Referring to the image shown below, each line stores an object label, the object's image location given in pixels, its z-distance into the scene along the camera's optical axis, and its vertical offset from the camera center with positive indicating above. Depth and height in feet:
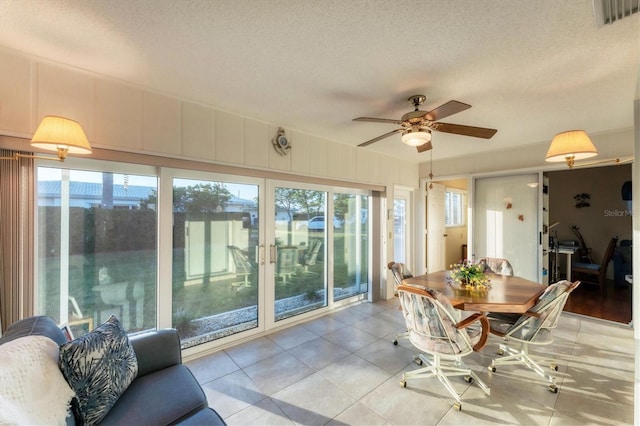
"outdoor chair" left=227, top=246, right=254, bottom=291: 10.41 -2.08
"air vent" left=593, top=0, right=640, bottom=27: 4.56 +3.60
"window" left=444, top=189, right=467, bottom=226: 21.09 +0.55
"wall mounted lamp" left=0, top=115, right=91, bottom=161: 5.41 +1.60
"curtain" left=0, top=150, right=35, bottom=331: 6.13 -0.55
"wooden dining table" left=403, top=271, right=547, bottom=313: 7.25 -2.46
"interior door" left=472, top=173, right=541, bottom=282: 13.91 -0.44
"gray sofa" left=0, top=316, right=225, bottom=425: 4.48 -3.39
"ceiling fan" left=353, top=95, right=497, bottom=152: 7.50 +2.52
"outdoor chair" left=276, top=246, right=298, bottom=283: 11.84 -2.19
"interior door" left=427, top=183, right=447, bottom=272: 17.87 -0.99
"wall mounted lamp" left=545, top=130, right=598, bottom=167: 6.51 +1.67
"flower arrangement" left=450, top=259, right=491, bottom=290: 8.59 -2.08
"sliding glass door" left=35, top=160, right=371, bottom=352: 7.34 -1.23
